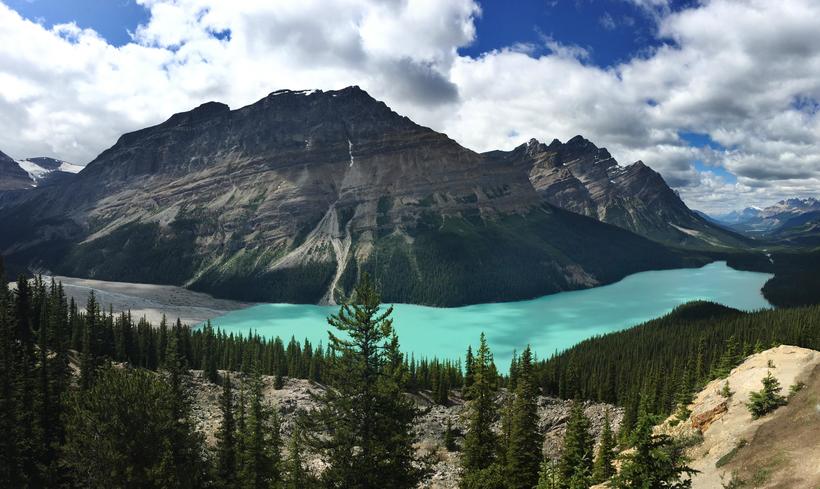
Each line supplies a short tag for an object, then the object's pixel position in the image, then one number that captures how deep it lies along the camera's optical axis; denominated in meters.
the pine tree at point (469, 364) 77.94
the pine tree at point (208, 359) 74.44
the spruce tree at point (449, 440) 58.09
